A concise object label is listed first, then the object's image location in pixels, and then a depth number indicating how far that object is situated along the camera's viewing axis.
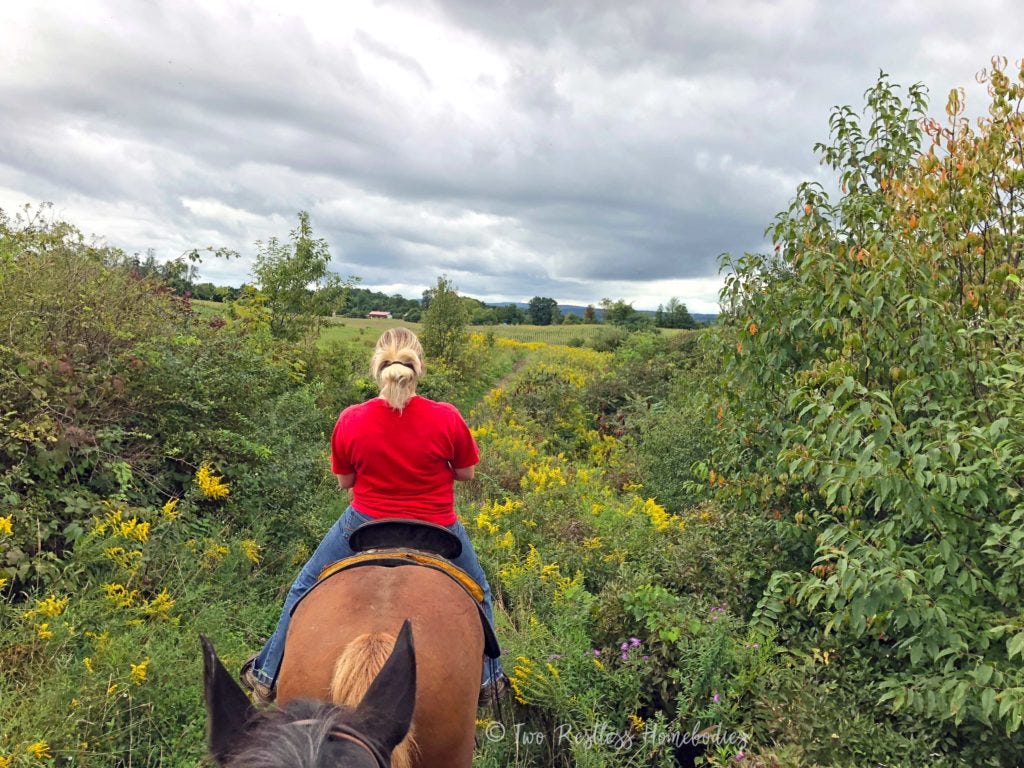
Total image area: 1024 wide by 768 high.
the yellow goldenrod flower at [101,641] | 4.20
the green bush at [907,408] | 3.22
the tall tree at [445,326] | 22.67
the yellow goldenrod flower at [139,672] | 3.98
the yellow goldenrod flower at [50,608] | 4.21
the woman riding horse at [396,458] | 3.58
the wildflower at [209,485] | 5.89
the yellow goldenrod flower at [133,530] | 5.04
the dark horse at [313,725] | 1.67
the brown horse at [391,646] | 2.36
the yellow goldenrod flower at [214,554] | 5.68
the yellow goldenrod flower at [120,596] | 4.66
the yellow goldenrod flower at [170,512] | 5.64
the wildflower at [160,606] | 4.77
